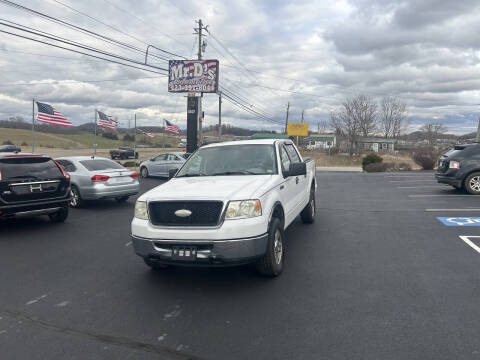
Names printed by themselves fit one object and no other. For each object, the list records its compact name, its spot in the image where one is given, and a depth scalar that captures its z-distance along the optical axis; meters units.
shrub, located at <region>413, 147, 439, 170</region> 31.70
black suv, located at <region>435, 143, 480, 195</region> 12.58
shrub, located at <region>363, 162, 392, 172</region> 31.84
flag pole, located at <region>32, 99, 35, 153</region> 21.97
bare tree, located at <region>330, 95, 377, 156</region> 64.69
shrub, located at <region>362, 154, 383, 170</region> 34.62
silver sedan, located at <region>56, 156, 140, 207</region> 10.70
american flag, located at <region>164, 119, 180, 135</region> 40.09
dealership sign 31.17
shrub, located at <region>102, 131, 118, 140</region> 98.61
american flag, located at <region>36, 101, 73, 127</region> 23.06
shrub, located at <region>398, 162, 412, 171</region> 33.03
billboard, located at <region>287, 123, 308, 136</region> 71.06
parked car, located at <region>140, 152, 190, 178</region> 19.28
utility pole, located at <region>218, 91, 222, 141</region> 40.03
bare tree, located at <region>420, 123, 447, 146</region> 87.19
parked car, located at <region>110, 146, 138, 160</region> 49.12
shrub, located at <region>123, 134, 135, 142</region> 99.58
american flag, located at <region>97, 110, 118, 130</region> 32.72
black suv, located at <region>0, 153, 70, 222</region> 7.52
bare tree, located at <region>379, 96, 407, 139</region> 87.44
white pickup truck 4.46
